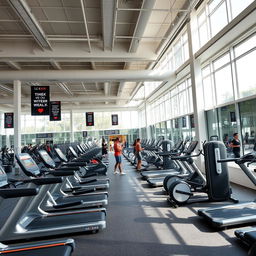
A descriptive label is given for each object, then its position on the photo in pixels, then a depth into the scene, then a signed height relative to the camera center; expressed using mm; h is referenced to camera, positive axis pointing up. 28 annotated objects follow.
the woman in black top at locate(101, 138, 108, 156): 13729 -415
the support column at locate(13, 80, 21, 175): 8990 +1228
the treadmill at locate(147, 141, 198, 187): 4627 -1044
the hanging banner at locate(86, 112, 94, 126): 17812 +1994
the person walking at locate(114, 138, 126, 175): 7895 -366
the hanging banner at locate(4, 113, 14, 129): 14516 +1732
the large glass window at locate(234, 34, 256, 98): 5591 +1921
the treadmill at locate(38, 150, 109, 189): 4569 -1110
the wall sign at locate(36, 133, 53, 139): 22281 +914
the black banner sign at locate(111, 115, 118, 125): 19531 +1945
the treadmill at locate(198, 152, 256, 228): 2826 -1105
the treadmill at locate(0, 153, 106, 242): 2711 -1123
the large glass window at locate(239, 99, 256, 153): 5672 +356
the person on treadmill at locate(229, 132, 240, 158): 6148 -258
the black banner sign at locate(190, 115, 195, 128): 9102 +751
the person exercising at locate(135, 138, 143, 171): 8477 -521
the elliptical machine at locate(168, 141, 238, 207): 3830 -834
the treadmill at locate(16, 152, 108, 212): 3742 -1122
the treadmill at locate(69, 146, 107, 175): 7623 -981
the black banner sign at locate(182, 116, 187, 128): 10128 +795
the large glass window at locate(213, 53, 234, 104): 6598 +1865
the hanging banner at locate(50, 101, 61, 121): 12037 +1926
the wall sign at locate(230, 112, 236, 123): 6348 +586
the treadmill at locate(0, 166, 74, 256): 2021 -1083
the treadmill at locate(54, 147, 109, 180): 4641 -462
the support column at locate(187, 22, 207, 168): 7297 +1409
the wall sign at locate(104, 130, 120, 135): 23047 +1017
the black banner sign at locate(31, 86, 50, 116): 8641 +1833
